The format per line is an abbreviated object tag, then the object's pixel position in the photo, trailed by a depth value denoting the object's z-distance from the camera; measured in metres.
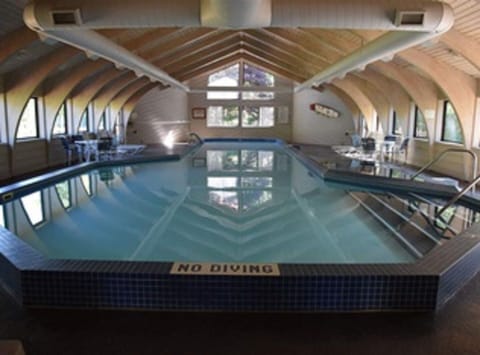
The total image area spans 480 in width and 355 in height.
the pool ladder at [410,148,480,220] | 4.75
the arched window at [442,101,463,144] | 9.79
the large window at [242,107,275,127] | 19.66
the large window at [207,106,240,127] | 19.67
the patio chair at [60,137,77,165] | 10.44
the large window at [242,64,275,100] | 19.28
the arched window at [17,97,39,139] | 9.78
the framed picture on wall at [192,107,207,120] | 19.53
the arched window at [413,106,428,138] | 11.65
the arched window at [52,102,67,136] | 11.65
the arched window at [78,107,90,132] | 13.43
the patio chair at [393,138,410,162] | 11.16
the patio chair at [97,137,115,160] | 11.12
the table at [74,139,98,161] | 10.62
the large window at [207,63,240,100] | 19.28
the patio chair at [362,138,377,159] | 12.42
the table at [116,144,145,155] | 12.60
